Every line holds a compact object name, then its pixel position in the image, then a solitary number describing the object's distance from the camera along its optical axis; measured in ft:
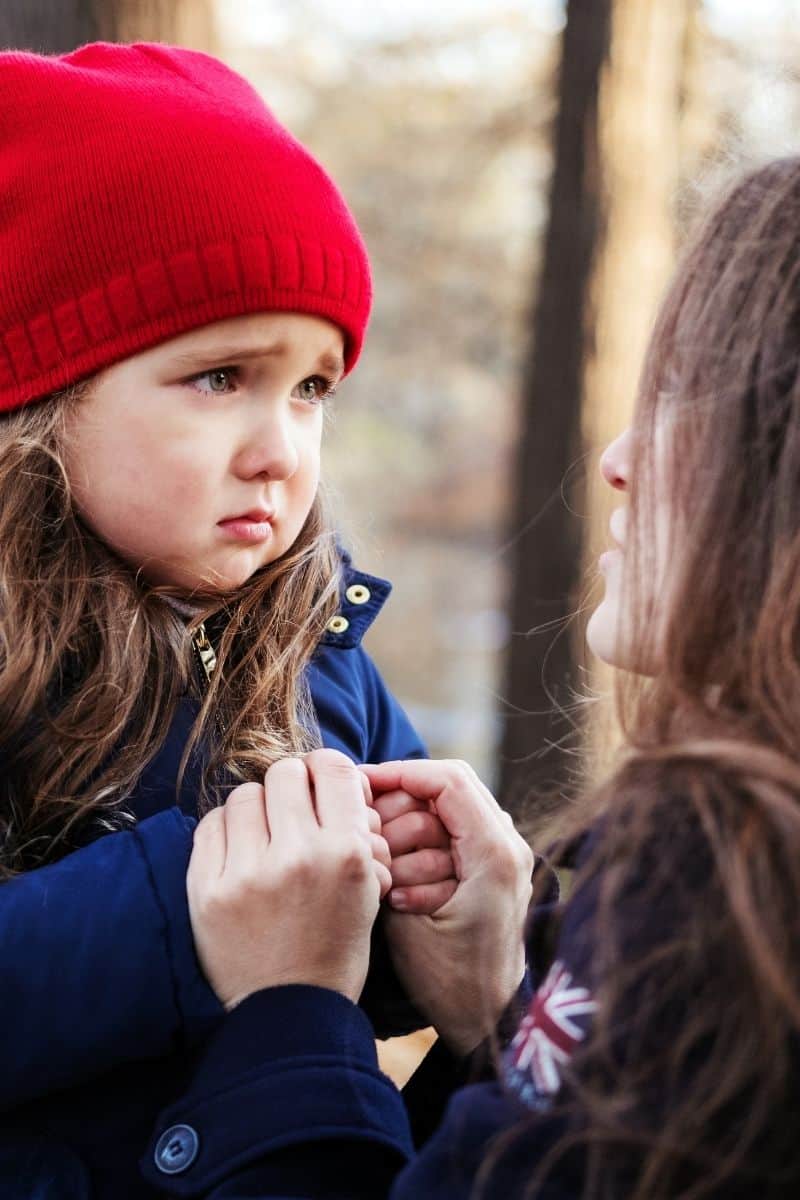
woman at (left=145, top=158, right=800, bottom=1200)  3.55
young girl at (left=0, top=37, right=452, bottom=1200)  5.65
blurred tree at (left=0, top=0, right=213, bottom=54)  11.35
